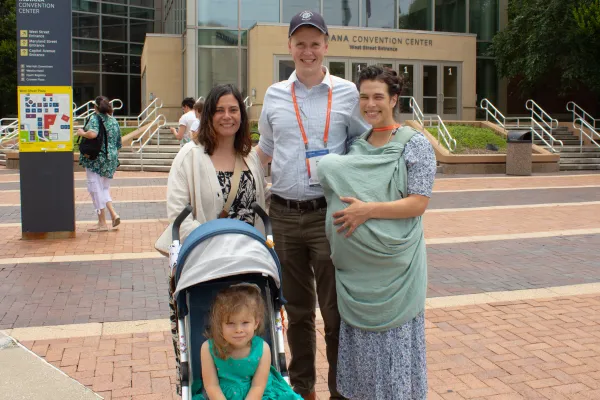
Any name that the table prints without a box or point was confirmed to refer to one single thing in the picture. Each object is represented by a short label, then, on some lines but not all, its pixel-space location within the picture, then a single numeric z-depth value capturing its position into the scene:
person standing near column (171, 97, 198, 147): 11.83
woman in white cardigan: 3.54
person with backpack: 9.70
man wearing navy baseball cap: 3.71
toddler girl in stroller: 3.01
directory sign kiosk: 9.27
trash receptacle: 19.59
